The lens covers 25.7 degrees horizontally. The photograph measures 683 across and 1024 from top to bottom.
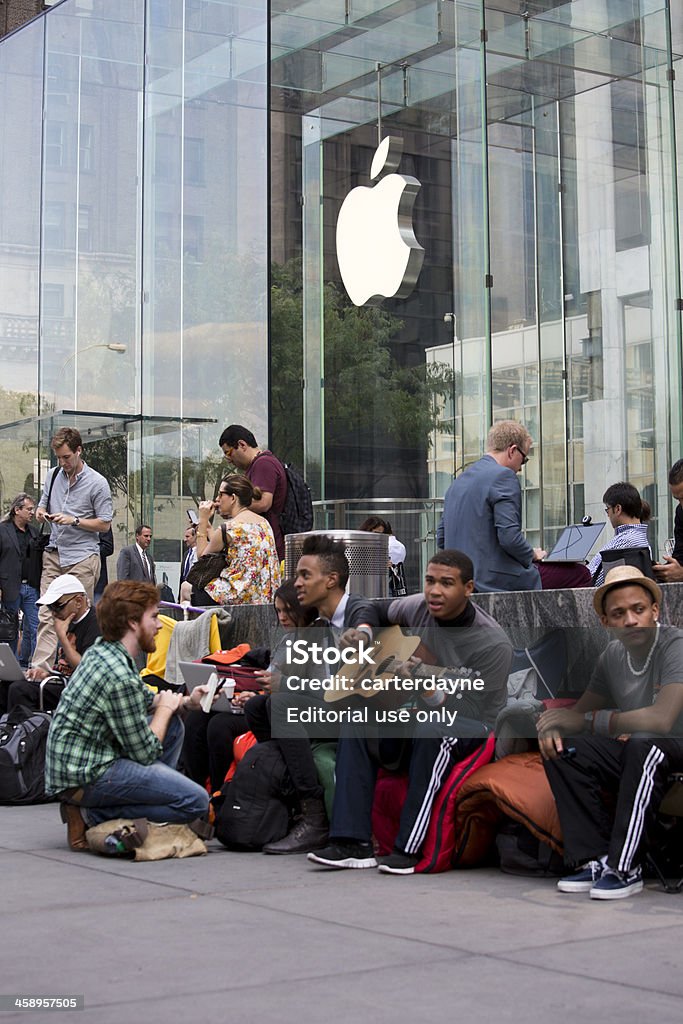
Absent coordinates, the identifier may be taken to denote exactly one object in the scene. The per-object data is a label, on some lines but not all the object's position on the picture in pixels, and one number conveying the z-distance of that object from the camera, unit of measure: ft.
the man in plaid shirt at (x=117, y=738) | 23.36
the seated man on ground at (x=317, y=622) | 24.30
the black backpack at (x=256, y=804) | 24.40
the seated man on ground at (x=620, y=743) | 19.54
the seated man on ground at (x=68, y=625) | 32.04
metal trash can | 32.94
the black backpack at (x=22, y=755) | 31.12
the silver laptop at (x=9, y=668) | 34.76
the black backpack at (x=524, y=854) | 21.33
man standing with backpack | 34.47
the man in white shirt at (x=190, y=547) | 44.30
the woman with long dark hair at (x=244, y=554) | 33.45
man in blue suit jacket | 28.07
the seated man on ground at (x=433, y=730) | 22.06
